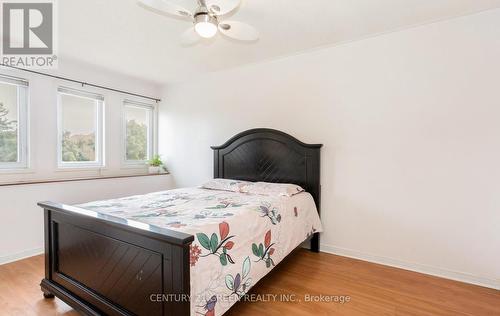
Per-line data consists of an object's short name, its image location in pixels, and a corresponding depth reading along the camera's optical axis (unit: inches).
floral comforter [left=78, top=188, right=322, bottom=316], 57.4
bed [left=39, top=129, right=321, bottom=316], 53.5
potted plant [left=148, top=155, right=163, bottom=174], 168.7
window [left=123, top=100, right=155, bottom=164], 162.7
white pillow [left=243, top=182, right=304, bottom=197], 106.5
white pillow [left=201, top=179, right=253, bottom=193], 119.8
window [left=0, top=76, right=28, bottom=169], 111.9
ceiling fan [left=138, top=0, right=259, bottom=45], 66.5
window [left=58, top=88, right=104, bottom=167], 131.8
